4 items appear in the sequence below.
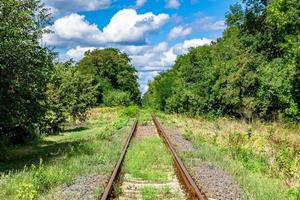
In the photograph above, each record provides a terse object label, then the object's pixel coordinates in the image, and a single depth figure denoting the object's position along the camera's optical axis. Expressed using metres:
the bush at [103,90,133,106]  82.25
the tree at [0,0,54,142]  12.82
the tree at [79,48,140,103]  89.02
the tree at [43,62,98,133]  25.53
